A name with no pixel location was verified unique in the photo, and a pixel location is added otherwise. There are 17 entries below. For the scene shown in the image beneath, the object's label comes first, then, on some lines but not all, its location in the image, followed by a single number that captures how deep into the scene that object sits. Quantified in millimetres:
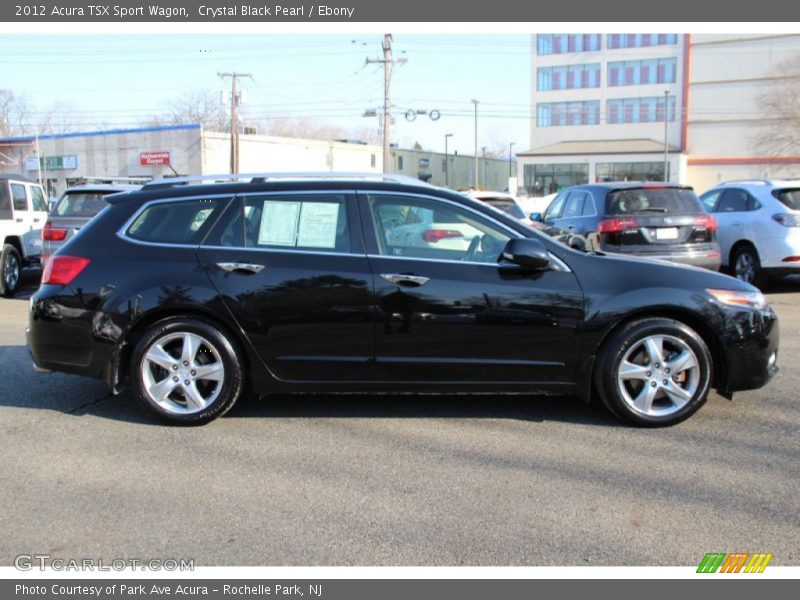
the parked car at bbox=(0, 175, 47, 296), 11883
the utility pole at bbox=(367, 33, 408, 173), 37475
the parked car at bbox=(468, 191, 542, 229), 14172
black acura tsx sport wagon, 4824
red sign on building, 47000
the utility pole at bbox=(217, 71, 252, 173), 44688
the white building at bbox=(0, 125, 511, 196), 47094
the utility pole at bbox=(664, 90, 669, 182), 64462
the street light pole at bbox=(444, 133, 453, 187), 82750
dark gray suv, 9359
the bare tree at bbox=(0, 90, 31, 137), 68562
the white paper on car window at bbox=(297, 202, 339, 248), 4996
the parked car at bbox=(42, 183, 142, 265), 10633
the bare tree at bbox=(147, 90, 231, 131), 79062
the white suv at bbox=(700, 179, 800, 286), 10234
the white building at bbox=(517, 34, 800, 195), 67688
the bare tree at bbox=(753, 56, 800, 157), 65438
